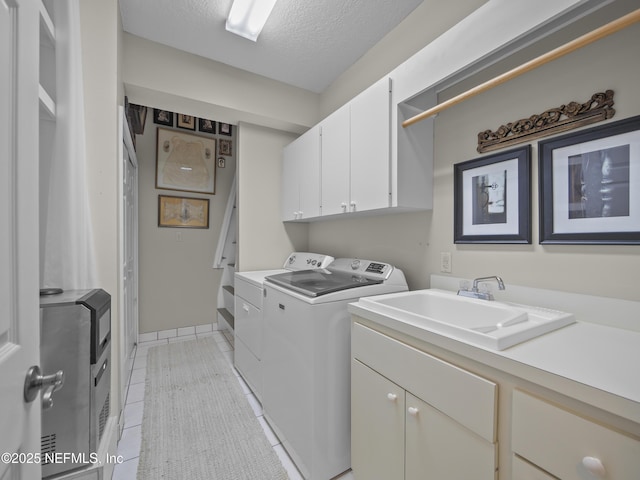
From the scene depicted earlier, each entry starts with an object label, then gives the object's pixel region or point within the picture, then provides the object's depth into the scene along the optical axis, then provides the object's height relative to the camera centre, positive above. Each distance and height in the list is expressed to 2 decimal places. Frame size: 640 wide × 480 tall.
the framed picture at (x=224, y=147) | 3.62 +1.22
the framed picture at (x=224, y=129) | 3.61 +1.45
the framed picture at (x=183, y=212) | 3.33 +0.33
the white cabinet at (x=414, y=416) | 0.82 -0.64
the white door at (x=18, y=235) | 0.54 +0.01
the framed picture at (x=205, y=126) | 3.46 +1.44
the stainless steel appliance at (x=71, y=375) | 1.06 -0.56
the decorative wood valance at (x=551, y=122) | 1.06 +0.51
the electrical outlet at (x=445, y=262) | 1.62 -0.14
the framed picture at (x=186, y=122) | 3.36 +1.44
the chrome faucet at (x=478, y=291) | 1.33 -0.27
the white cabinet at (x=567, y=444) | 0.58 -0.48
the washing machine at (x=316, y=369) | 1.41 -0.72
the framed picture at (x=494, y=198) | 1.29 +0.21
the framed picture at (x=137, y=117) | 2.50 +1.22
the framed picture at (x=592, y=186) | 0.99 +0.21
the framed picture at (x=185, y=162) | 3.27 +0.95
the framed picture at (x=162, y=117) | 3.22 +1.44
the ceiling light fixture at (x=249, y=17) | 1.73 +1.48
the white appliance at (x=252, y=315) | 2.08 -0.63
